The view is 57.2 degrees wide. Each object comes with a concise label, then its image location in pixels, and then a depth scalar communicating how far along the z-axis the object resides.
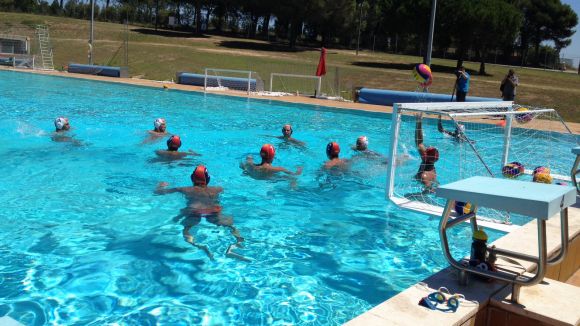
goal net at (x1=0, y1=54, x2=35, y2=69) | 33.89
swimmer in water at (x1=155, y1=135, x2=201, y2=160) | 10.38
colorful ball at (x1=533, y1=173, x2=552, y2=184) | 7.10
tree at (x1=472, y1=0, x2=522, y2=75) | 44.47
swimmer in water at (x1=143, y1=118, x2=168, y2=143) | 12.29
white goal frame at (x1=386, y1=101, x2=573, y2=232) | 6.50
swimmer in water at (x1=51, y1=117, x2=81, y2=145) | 12.32
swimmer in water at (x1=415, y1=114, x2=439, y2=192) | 8.62
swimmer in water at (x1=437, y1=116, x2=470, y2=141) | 7.27
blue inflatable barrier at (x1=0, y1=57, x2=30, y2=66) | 34.22
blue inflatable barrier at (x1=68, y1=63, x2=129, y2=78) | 31.27
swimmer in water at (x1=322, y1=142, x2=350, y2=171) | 10.18
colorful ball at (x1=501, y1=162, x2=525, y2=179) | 8.24
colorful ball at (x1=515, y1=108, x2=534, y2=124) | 10.30
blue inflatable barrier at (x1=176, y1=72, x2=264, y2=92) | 26.60
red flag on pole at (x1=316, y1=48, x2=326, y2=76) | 24.95
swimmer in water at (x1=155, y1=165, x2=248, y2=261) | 6.94
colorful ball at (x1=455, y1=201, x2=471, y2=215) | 6.07
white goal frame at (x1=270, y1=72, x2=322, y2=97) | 24.90
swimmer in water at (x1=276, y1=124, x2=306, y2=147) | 12.30
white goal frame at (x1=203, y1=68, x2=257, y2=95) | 25.40
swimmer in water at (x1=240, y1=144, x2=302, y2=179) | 9.29
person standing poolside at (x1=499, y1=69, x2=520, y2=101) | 17.28
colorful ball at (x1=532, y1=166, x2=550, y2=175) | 7.53
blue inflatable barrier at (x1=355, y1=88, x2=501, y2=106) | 20.78
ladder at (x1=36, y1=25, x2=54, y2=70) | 34.94
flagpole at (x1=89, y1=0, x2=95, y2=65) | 33.97
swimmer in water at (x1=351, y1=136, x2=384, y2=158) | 11.05
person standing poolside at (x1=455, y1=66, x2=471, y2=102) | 15.80
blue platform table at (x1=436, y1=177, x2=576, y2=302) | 3.07
